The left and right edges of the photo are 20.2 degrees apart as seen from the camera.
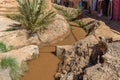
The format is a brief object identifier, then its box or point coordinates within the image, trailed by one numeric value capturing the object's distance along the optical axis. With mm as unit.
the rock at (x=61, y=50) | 9560
